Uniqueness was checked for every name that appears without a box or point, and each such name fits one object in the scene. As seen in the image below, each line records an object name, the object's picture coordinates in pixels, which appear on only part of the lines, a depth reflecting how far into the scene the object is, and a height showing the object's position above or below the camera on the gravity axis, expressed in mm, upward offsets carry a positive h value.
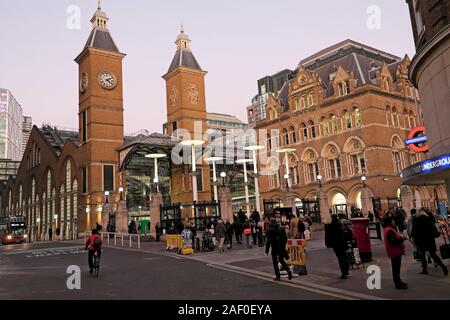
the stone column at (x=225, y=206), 32253 +1133
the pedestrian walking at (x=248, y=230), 21750 -628
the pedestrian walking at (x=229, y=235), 22964 -848
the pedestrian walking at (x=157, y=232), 30536 -512
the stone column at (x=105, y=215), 40938 +1440
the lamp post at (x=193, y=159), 34444 +5766
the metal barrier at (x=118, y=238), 31452 -866
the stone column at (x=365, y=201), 36344 +858
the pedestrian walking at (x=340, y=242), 11117 -830
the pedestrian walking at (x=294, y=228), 14180 -445
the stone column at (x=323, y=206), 34625 +607
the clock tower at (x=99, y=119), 52906 +15410
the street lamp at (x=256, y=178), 38812 +4051
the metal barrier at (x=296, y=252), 12086 -1129
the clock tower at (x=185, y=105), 60125 +18918
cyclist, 13828 -524
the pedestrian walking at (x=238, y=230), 25034 -649
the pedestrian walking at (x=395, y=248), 9305 -938
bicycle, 13656 -1104
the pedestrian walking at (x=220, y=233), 20591 -625
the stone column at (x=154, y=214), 31897 +902
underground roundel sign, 22047 +3705
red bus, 50562 +605
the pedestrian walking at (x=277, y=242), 11320 -709
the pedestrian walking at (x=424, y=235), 10555 -757
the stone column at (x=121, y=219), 35562 +816
